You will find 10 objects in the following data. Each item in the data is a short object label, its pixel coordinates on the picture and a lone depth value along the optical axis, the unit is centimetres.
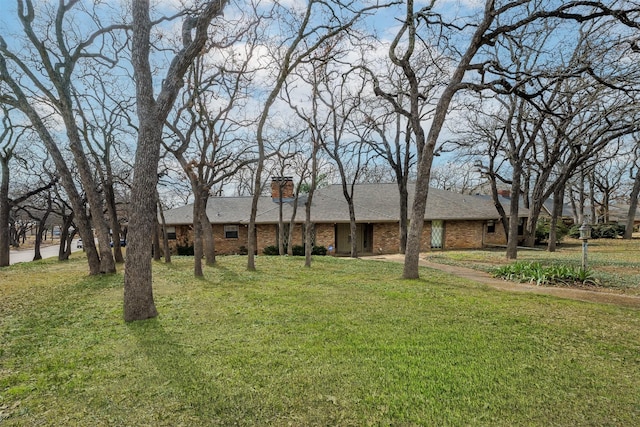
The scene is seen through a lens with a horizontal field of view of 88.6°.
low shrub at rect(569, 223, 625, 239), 2634
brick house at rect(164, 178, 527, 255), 2117
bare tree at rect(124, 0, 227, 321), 518
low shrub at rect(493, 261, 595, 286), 895
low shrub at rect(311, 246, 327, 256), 2080
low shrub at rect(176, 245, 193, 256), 2144
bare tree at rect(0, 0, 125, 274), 983
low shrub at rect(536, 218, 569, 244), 2328
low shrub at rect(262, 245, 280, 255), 2086
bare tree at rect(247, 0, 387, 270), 951
